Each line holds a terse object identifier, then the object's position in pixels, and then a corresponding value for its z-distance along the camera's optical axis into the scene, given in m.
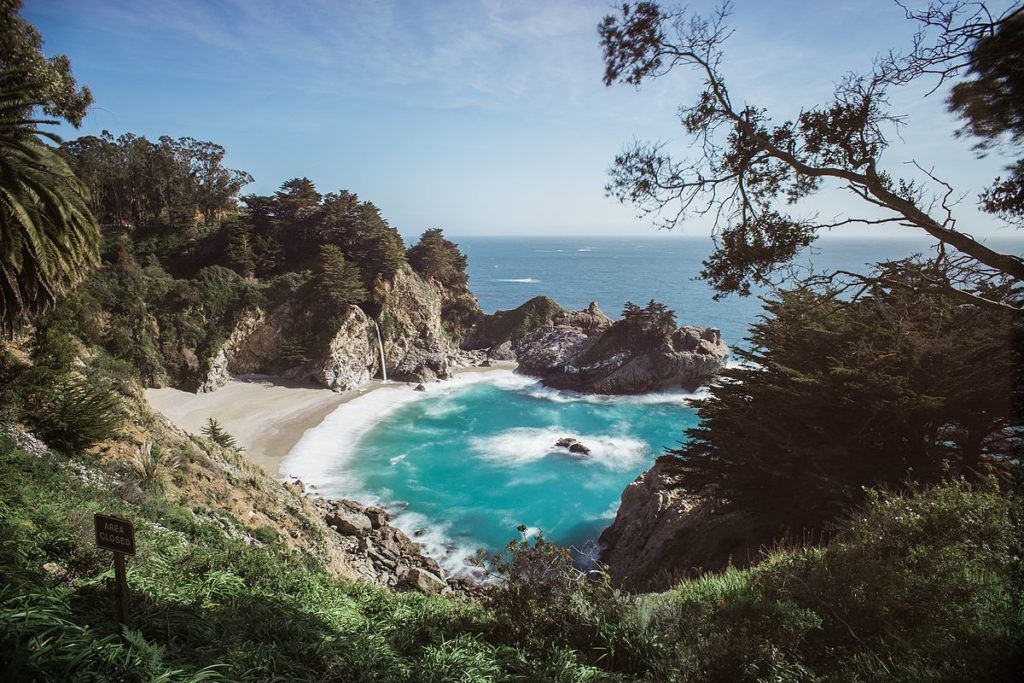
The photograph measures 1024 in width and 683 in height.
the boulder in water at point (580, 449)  28.23
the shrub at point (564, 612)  5.19
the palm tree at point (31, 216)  7.98
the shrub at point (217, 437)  17.89
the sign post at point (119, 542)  3.92
